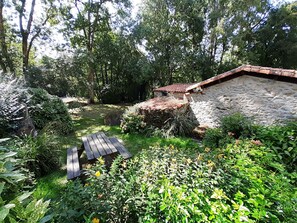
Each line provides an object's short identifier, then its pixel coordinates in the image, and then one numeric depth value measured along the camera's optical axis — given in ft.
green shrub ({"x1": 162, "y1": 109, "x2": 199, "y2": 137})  18.01
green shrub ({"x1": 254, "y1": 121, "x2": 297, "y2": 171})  10.00
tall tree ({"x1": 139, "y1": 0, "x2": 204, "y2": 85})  39.42
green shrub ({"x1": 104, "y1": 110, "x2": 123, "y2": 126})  24.66
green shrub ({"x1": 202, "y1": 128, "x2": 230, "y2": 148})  13.10
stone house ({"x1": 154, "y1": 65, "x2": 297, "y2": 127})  14.01
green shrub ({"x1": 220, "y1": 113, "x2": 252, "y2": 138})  13.43
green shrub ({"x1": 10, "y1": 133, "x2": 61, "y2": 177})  10.19
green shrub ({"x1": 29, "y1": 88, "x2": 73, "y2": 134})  18.71
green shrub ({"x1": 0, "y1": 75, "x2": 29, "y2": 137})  13.21
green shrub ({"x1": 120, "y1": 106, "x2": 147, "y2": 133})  19.76
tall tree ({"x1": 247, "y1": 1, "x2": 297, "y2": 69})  42.55
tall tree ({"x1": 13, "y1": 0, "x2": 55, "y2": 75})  32.81
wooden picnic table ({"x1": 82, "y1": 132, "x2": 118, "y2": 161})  9.87
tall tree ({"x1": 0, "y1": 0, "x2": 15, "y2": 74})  31.30
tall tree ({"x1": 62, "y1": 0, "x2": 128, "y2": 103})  38.93
